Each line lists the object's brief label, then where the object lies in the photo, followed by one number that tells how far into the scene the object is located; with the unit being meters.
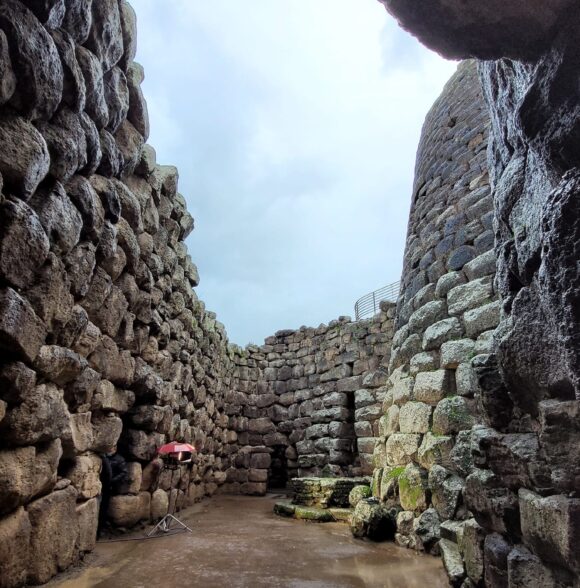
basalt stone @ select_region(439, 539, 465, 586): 2.38
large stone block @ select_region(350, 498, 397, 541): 3.79
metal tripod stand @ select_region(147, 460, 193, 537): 4.02
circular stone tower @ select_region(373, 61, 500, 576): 3.36
